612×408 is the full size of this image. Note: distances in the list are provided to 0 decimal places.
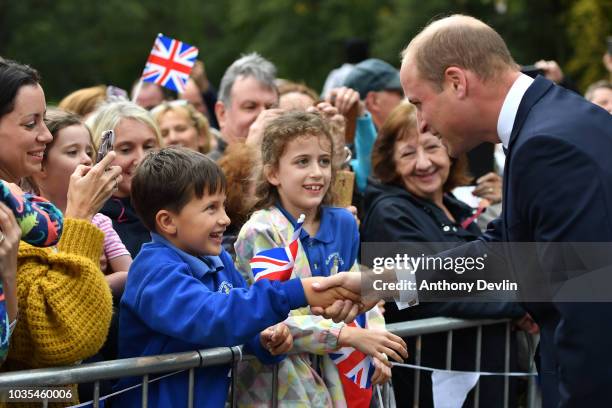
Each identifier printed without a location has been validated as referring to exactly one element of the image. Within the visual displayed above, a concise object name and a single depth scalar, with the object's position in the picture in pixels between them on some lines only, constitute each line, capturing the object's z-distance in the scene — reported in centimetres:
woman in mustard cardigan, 377
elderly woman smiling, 545
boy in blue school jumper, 400
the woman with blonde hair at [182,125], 712
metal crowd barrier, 368
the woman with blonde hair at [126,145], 515
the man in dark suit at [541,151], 346
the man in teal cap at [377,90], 799
